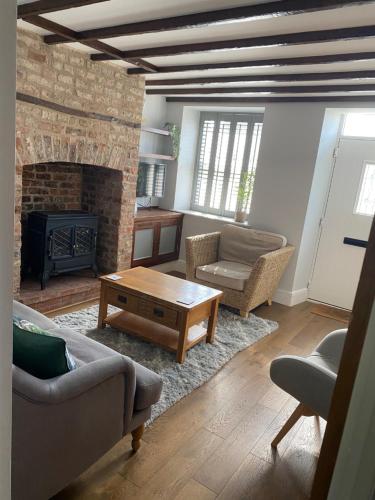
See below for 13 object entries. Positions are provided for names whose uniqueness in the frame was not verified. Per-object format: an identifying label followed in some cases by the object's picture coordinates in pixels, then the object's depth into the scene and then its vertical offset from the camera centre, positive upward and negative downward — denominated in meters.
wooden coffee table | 2.85 -1.11
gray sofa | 1.33 -1.06
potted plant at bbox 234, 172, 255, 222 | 4.84 -0.18
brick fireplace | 3.05 +0.17
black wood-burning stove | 3.48 -0.83
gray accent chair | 1.73 -0.95
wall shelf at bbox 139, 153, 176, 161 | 4.57 +0.13
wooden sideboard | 4.65 -0.90
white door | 4.10 -0.38
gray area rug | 2.60 -1.46
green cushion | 1.43 -0.76
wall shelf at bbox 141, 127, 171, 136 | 4.46 +0.44
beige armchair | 3.82 -0.96
